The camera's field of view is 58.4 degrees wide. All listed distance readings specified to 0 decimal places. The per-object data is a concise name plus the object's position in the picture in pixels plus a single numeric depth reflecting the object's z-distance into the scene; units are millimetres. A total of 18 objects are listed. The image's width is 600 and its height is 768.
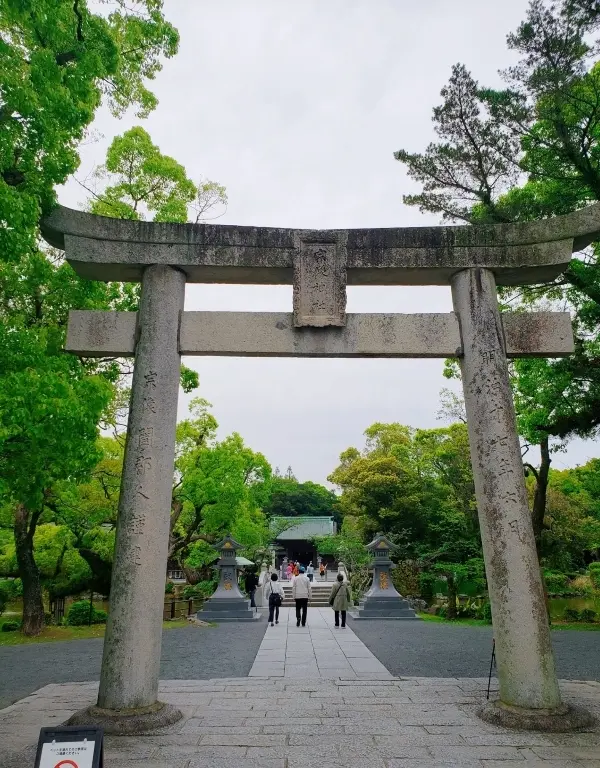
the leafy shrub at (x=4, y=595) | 19938
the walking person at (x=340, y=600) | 15469
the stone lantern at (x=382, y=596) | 18828
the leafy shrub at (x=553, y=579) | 17469
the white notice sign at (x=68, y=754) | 3135
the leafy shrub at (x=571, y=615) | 17805
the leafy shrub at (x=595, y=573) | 16836
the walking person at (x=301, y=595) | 15062
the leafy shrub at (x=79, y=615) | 16906
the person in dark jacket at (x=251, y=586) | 21797
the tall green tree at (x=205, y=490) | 19688
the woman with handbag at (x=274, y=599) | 16797
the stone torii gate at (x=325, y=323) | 5801
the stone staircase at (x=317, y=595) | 24720
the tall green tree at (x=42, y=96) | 5836
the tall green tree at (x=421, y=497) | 21719
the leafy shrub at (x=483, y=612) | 17575
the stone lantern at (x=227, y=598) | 18500
